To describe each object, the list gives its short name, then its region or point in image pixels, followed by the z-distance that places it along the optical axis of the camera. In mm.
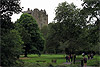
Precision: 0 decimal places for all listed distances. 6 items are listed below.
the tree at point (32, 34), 45469
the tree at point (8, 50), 14898
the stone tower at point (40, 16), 110756
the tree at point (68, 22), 34578
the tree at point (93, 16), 22047
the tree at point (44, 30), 96700
